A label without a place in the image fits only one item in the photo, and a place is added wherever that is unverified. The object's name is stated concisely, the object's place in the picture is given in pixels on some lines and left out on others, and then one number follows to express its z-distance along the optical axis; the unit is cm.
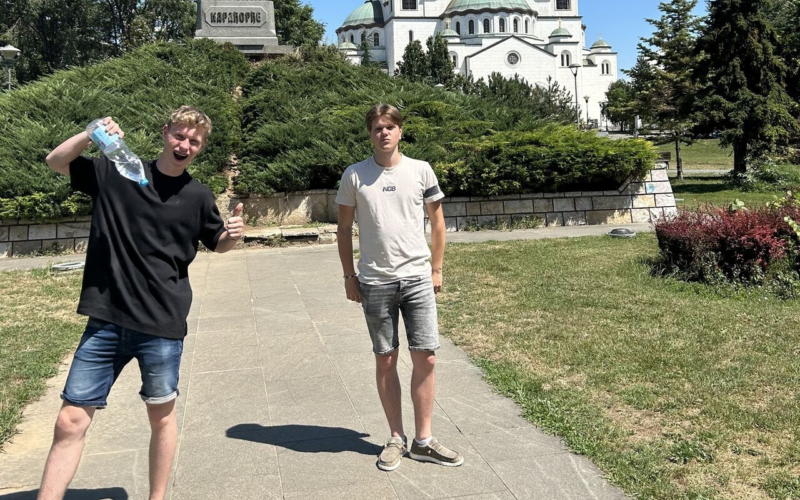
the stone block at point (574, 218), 1310
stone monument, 2014
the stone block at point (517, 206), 1294
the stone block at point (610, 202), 1326
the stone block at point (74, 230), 1123
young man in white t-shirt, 340
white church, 8575
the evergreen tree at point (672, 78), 2308
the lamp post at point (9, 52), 2070
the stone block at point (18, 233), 1109
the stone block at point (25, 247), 1112
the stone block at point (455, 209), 1273
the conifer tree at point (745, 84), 1981
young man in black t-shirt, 271
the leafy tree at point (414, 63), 5678
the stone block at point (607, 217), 1325
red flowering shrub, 740
